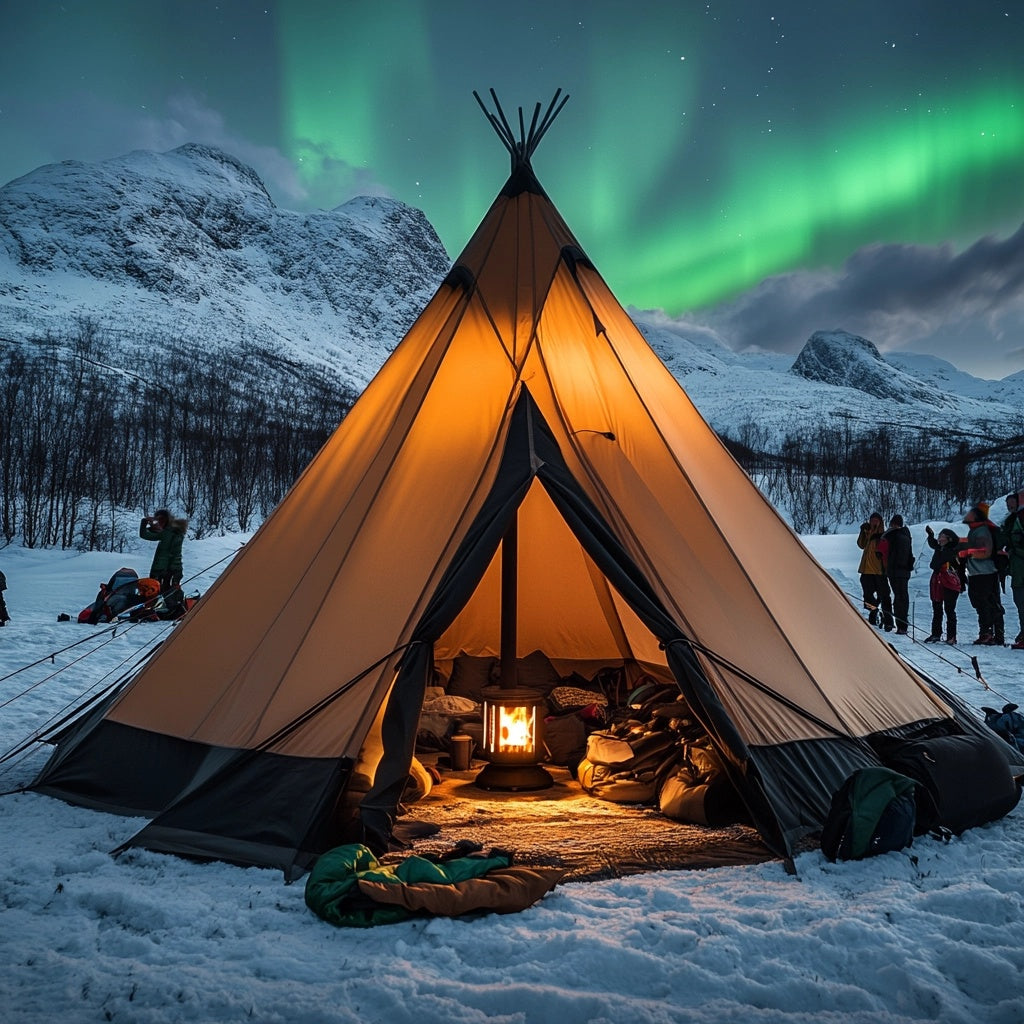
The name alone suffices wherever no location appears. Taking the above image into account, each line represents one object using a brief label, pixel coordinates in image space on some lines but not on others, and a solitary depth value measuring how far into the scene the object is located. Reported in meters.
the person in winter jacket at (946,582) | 11.03
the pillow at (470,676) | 7.63
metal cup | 5.83
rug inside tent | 3.85
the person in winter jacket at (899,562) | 11.82
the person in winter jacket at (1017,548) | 10.12
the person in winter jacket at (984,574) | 10.48
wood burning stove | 5.21
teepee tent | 3.95
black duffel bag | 4.11
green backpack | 3.77
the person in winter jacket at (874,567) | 12.39
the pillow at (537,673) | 7.61
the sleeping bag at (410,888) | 3.14
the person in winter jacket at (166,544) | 11.66
